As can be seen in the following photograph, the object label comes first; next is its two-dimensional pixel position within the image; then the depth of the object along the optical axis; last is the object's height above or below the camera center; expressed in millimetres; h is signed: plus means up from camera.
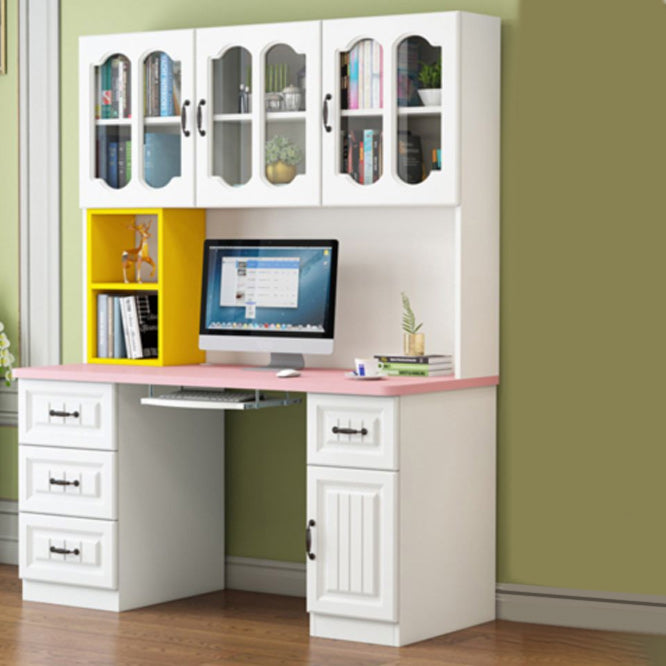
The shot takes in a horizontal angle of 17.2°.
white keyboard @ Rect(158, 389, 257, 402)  6806 -415
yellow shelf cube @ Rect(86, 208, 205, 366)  7552 -45
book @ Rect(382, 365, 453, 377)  6793 -335
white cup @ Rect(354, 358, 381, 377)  6706 -318
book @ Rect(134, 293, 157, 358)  7608 -207
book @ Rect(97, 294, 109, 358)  7701 -223
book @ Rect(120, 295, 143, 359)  7602 -217
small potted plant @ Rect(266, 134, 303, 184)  7098 +338
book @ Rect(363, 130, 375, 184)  6893 +333
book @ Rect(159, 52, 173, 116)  7421 +603
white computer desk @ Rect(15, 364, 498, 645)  6476 -732
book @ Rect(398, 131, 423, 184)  6799 +325
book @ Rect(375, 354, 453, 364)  6799 -294
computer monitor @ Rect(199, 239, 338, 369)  7191 -113
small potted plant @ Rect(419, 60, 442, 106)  6750 +554
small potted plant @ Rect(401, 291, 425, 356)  6992 -229
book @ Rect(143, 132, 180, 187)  7428 +356
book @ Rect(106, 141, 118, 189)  7602 +343
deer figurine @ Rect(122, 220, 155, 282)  7795 +32
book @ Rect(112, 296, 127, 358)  7645 -242
